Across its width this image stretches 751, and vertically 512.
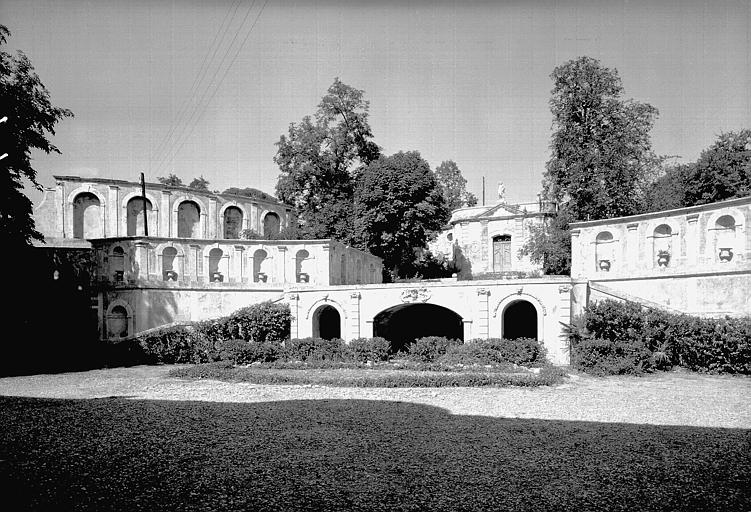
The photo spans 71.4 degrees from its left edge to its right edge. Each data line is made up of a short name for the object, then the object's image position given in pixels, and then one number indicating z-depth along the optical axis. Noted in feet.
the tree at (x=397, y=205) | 134.31
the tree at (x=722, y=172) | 121.19
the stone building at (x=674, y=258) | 76.79
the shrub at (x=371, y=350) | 86.74
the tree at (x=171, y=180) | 214.90
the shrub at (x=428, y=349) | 84.61
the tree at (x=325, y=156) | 148.56
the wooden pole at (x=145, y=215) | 130.65
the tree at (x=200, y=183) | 230.93
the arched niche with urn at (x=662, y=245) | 86.47
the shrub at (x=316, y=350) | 88.17
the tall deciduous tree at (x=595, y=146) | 107.86
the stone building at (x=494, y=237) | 155.22
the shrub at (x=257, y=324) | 95.81
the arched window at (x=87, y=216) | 138.92
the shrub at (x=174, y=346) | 92.22
